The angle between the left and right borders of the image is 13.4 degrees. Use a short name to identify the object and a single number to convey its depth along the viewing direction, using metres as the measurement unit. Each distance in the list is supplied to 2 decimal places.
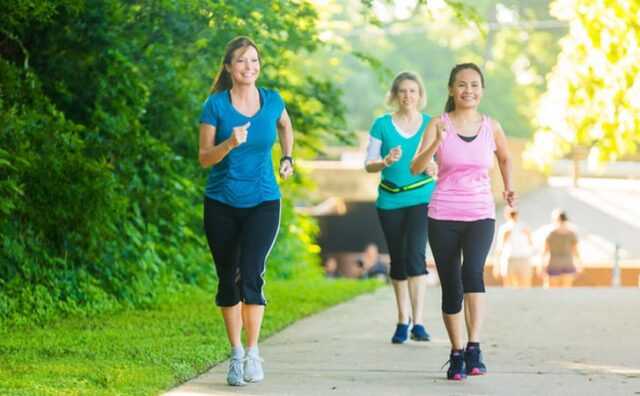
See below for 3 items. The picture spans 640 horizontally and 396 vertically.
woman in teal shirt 19.51
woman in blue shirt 15.23
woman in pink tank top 15.74
